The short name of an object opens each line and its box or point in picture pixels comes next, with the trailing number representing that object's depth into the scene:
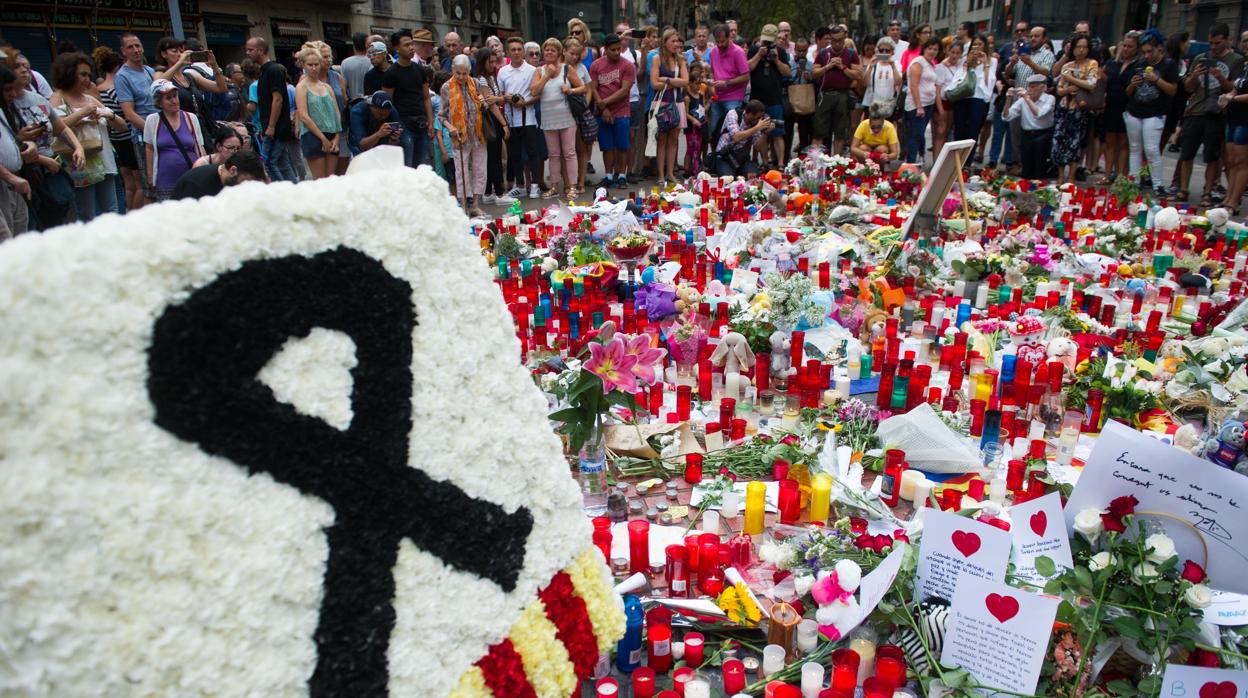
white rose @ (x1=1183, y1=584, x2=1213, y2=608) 1.82
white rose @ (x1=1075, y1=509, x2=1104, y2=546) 2.03
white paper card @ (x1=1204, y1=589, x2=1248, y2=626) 1.84
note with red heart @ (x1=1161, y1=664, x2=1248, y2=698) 1.70
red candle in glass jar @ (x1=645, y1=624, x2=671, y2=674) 2.08
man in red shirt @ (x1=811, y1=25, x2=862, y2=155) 9.38
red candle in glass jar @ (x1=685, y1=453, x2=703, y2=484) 2.96
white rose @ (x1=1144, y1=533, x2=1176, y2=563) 1.90
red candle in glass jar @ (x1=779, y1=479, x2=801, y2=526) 2.68
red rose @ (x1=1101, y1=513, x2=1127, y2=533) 1.99
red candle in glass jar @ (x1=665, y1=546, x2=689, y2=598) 2.36
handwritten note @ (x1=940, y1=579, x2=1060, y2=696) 1.86
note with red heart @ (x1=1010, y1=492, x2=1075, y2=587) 2.06
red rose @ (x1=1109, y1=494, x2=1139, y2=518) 1.99
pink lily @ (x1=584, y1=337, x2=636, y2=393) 2.63
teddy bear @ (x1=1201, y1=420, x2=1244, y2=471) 2.27
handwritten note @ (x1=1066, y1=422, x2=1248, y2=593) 1.91
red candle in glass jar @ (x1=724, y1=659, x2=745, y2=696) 2.00
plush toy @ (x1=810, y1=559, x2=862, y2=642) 2.13
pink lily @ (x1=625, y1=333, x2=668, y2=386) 2.69
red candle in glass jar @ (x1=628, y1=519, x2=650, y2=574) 2.40
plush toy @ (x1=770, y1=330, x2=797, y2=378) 3.75
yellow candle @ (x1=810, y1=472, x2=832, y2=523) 2.66
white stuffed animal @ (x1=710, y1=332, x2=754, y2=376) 3.67
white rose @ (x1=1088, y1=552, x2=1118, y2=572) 1.94
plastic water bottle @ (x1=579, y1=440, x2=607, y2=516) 2.87
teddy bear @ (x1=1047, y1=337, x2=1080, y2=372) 3.62
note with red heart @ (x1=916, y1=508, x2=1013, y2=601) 1.99
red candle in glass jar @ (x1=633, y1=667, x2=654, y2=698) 1.97
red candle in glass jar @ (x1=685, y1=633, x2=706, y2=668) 2.12
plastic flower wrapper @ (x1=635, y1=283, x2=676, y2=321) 4.33
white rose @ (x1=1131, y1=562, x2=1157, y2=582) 1.88
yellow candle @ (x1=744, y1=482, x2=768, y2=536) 2.61
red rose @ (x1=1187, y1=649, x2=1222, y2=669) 1.84
